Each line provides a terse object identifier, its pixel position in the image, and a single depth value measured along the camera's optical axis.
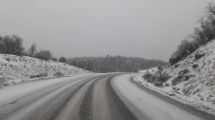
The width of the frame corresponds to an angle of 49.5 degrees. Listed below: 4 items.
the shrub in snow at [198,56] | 17.13
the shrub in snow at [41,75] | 24.91
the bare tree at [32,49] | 62.78
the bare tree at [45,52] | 62.61
